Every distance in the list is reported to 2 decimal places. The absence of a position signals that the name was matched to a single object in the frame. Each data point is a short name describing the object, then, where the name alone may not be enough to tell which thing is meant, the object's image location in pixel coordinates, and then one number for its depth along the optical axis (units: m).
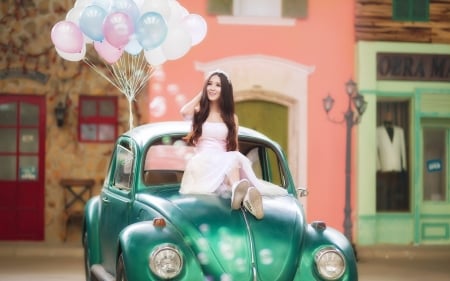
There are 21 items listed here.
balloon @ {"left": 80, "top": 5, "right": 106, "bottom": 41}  10.91
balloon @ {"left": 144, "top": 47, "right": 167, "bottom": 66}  11.34
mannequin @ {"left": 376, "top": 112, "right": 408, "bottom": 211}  18.02
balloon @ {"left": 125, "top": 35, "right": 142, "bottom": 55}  11.06
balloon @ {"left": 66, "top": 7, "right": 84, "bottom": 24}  11.30
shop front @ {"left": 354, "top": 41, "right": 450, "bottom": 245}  17.73
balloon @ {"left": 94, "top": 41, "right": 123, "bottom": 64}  11.37
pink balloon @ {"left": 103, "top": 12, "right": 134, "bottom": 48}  10.77
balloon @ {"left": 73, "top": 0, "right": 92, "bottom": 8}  11.61
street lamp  16.31
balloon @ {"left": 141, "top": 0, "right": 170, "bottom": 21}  11.31
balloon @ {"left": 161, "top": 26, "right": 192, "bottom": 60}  11.14
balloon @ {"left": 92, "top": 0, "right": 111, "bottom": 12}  11.18
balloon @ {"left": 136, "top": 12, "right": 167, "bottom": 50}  10.82
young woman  7.75
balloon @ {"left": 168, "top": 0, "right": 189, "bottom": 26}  11.52
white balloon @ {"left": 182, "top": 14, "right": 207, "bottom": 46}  11.37
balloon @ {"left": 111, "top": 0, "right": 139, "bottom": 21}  11.02
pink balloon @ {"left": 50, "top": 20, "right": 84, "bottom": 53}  11.06
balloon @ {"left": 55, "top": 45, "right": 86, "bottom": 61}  11.42
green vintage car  6.93
